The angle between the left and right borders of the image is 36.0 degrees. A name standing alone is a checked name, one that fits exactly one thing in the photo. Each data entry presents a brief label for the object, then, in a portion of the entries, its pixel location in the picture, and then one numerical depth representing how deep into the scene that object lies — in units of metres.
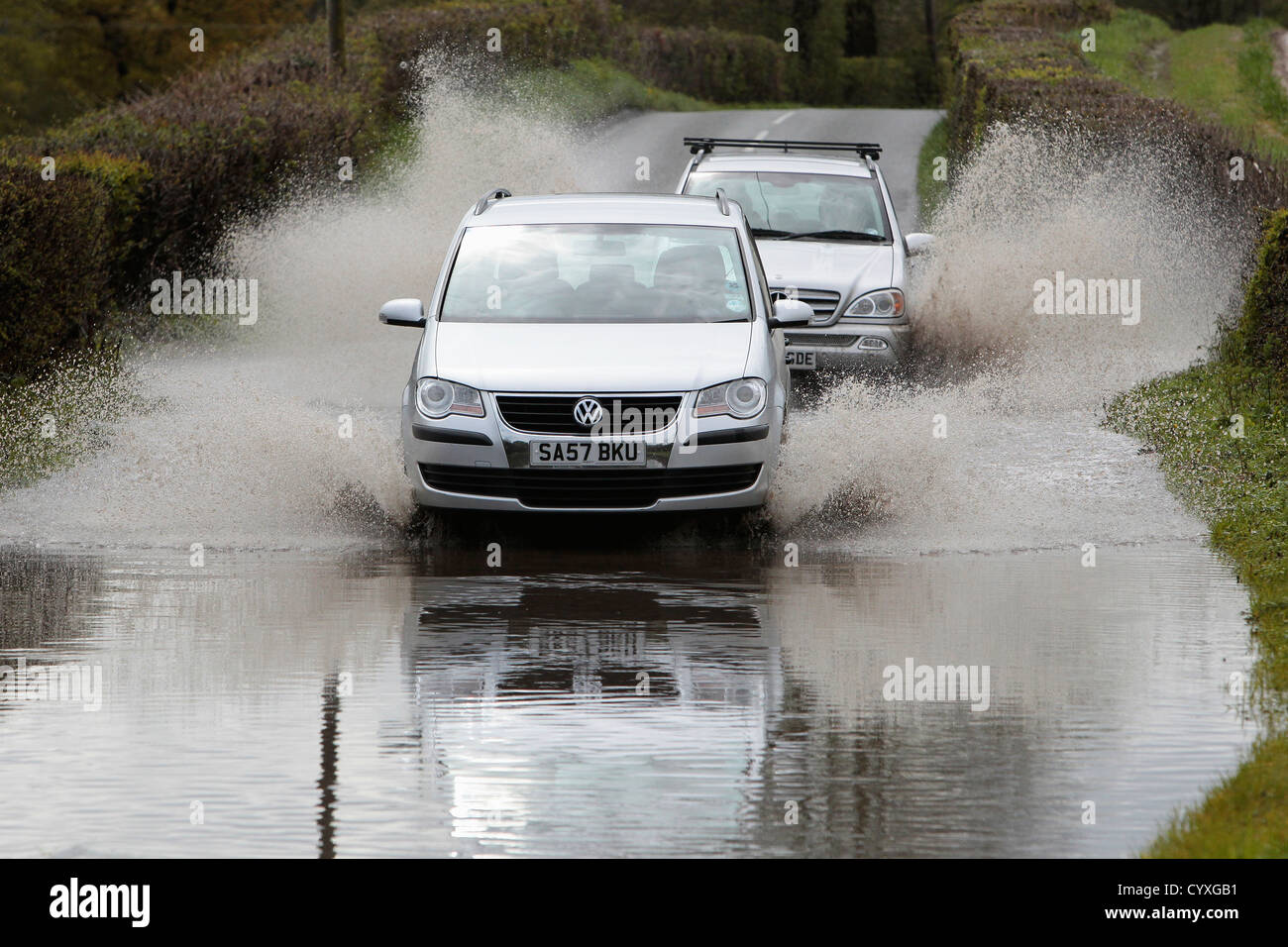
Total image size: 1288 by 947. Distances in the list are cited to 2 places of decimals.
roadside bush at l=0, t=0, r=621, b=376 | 15.00
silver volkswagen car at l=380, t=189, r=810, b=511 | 9.87
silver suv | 15.39
